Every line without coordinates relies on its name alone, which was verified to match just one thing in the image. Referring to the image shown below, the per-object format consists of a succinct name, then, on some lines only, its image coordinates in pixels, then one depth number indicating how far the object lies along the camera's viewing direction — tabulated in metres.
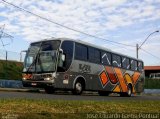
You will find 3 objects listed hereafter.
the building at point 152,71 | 40.95
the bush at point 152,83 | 27.85
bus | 11.05
